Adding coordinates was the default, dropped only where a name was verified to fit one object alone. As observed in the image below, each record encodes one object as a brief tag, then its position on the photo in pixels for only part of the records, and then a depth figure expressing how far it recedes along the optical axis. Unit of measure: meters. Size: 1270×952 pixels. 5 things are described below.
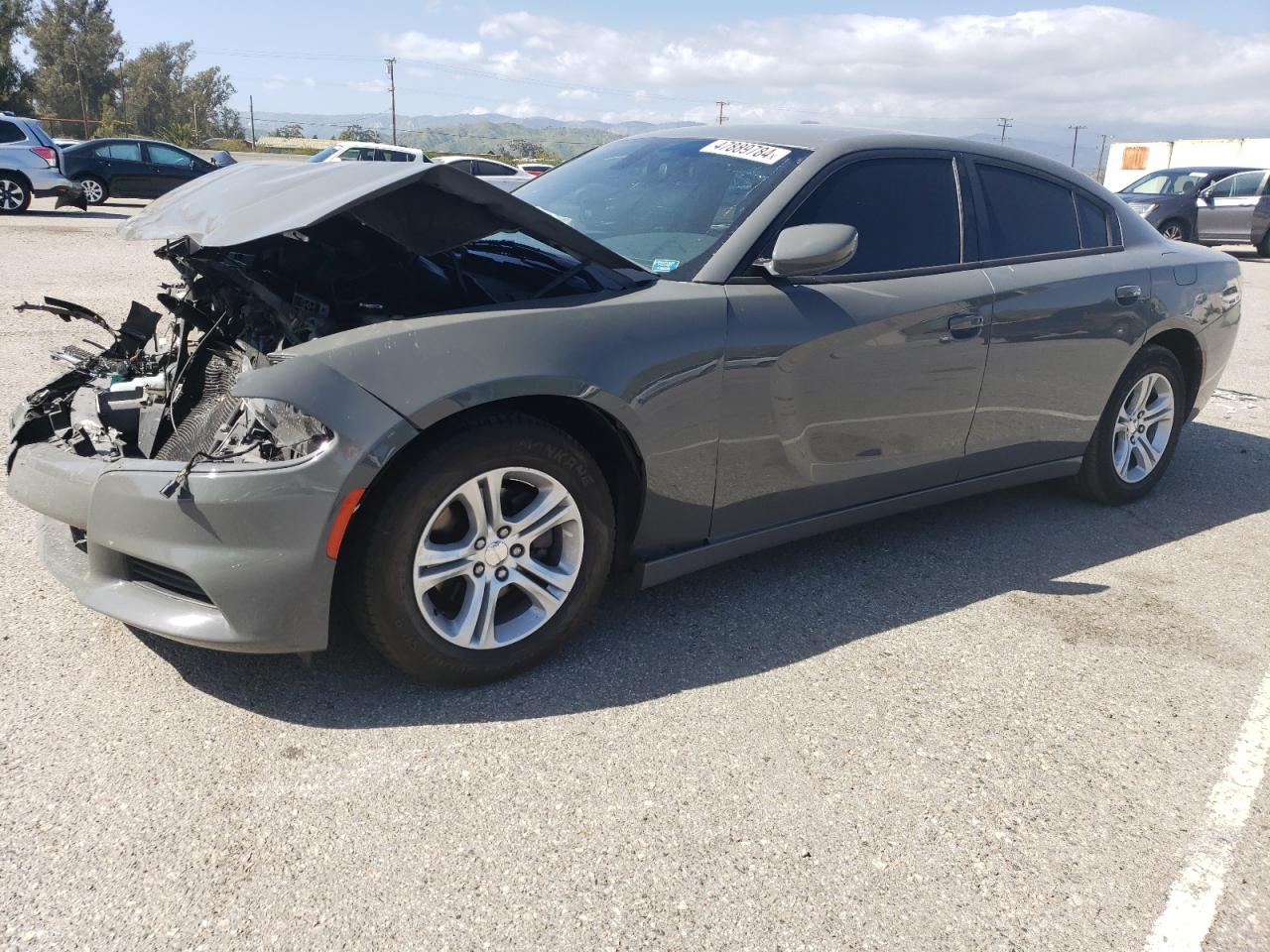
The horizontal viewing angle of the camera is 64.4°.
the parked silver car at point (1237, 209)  19.94
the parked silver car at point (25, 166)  16.80
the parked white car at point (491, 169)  19.87
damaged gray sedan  2.58
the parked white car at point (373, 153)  22.44
